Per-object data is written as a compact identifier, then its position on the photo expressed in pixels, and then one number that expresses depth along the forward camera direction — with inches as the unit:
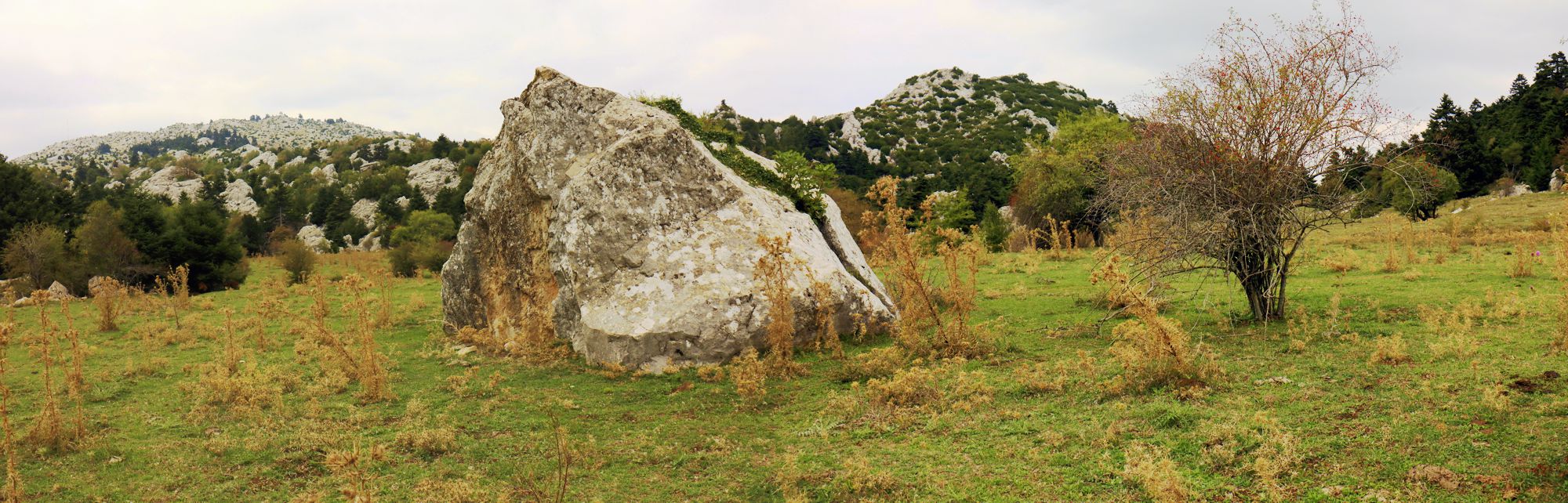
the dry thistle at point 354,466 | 165.2
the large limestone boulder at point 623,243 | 484.4
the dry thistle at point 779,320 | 449.1
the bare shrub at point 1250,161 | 427.5
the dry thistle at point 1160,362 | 336.8
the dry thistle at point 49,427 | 347.3
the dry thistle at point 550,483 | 271.1
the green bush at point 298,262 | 1283.2
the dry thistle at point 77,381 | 358.9
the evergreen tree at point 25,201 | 1445.6
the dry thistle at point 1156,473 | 219.0
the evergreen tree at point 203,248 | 1155.3
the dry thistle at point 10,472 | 272.1
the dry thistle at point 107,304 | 729.0
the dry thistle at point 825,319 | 485.4
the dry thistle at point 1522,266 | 569.6
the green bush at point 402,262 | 1318.9
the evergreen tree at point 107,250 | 1120.2
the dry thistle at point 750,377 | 406.9
